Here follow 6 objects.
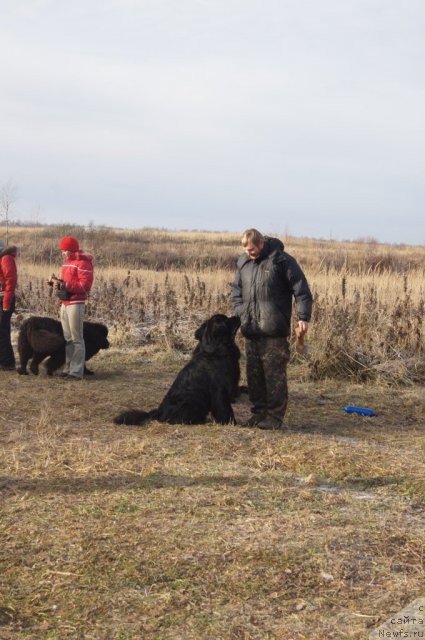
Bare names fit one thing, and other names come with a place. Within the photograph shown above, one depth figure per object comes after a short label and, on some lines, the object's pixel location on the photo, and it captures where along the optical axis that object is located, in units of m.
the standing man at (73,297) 10.27
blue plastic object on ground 8.70
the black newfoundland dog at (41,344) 10.66
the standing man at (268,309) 7.32
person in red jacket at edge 10.88
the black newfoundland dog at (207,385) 7.70
